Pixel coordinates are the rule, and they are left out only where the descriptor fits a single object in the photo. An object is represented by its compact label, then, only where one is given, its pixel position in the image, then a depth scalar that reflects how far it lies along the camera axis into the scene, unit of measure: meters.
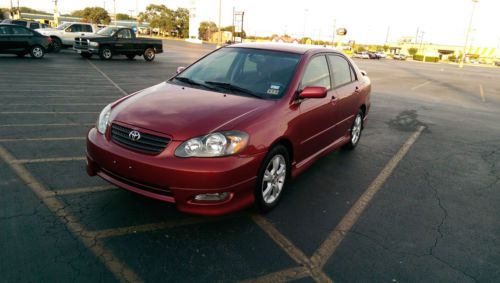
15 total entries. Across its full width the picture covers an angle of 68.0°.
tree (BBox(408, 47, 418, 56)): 96.94
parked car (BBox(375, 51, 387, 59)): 67.94
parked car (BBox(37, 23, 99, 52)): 22.72
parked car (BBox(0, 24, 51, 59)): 16.97
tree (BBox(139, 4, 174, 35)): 91.75
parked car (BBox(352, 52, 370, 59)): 66.31
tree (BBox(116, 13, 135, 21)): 138.55
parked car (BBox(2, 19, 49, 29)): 25.36
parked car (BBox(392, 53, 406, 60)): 76.56
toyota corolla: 3.19
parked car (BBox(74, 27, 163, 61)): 19.95
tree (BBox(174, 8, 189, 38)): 93.19
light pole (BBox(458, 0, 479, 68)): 46.67
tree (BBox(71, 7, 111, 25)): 90.49
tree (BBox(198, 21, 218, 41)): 88.06
